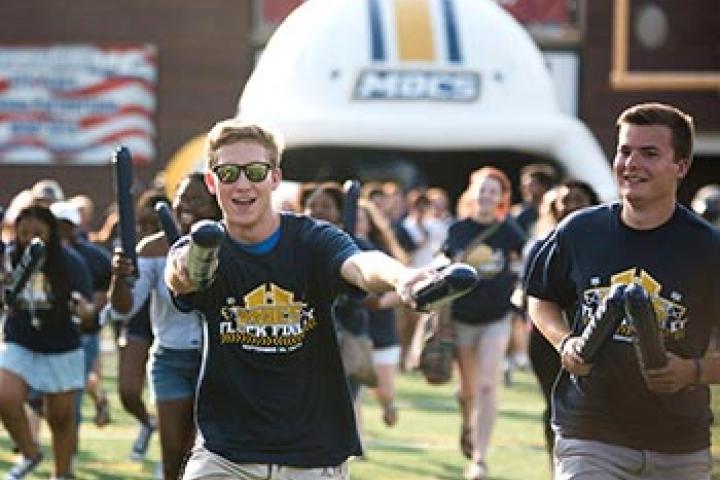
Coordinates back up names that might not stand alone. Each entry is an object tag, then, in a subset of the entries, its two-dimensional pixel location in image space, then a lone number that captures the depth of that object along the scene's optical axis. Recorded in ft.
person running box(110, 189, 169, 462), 36.01
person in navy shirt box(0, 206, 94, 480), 35.01
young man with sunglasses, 19.45
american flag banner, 98.53
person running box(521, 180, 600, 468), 31.04
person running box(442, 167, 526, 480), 39.68
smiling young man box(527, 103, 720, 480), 19.43
